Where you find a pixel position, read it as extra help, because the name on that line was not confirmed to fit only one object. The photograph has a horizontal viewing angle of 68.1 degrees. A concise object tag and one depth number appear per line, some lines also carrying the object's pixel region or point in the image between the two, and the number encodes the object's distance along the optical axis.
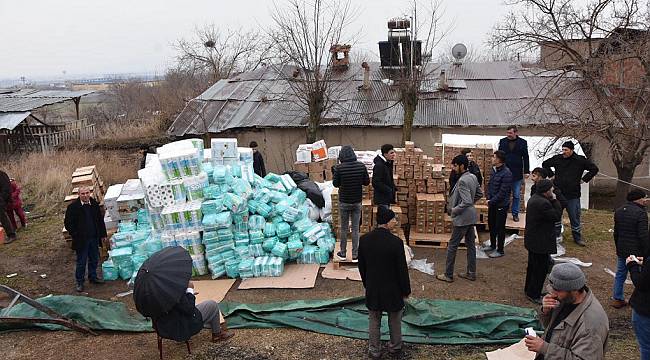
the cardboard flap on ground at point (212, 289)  7.54
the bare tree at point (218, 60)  35.34
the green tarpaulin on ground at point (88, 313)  6.69
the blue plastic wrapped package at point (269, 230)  8.73
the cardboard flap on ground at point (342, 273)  8.02
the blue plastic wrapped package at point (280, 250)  8.49
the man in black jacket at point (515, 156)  9.35
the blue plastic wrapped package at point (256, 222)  8.62
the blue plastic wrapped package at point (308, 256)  8.66
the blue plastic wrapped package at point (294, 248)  8.56
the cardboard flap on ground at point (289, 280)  7.87
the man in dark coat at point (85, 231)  7.98
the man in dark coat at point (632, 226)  6.10
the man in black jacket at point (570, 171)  8.39
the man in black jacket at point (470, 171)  8.44
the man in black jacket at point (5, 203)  10.70
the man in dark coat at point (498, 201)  8.22
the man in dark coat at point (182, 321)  5.44
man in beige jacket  3.31
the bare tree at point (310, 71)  16.95
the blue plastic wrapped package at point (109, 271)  8.55
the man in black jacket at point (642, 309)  4.30
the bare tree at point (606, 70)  12.89
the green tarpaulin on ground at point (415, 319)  6.06
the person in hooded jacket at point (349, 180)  7.91
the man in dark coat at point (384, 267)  5.19
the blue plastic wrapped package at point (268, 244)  8.59
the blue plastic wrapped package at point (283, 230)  8.77
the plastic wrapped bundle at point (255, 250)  8.50
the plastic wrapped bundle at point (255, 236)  8.52
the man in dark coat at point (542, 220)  6.39
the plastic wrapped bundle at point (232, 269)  8.29
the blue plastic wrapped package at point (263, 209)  8.84
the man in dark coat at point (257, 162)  12.23
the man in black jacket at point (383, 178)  8.38
